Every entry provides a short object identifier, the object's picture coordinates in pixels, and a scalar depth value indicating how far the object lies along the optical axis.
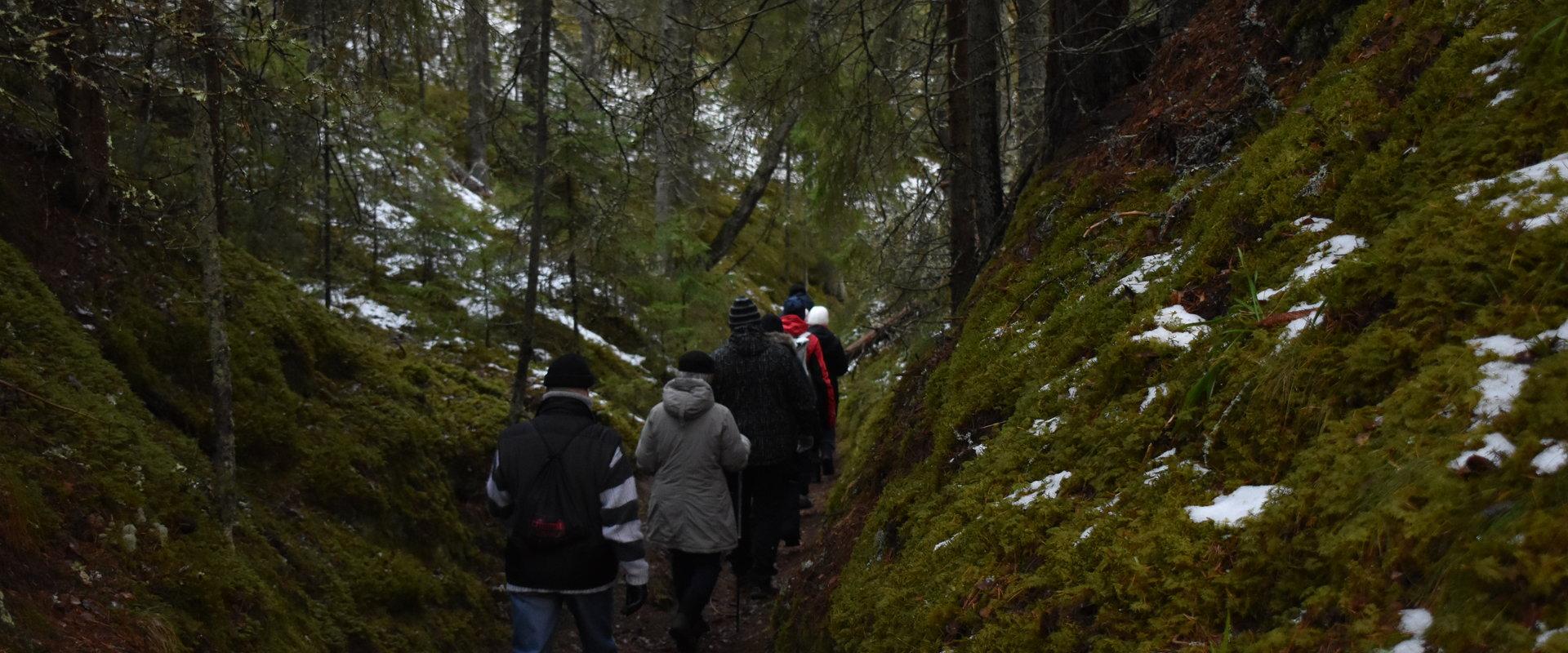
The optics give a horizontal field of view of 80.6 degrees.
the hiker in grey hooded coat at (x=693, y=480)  6.22
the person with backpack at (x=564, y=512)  4.91
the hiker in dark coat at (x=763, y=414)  7.18
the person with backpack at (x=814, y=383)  9.22
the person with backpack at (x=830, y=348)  9.91
